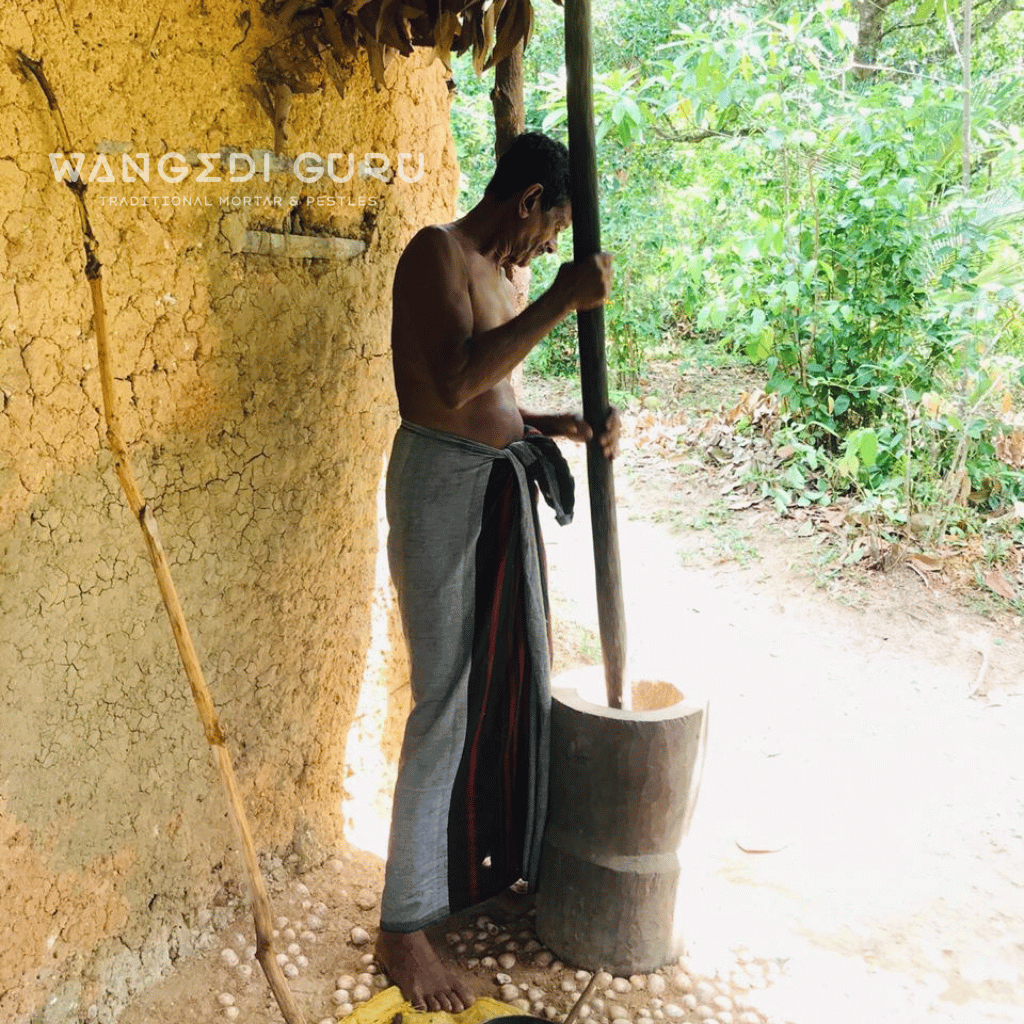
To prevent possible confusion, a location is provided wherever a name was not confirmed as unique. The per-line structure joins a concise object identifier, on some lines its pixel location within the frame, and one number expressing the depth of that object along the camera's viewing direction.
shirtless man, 1.91
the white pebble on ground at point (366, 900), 2.46
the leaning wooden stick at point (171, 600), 1.64
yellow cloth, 2.09
